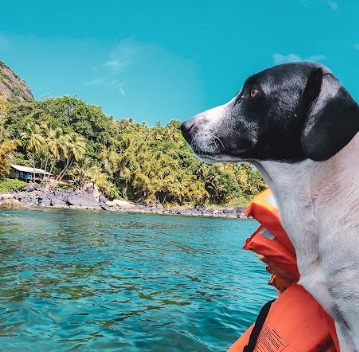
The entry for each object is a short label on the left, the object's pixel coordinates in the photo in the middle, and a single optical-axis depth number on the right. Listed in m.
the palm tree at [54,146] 68.99
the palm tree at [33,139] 66.56
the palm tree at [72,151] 72.06
